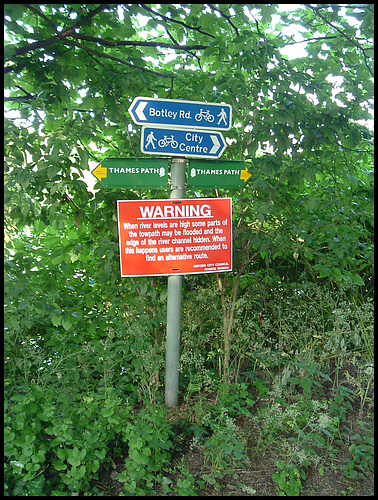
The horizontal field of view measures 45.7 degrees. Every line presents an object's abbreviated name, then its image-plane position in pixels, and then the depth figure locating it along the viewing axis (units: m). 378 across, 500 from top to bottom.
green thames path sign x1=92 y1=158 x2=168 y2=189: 3.20
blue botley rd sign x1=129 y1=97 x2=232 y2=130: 3.17
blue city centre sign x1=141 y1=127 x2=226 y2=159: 3.23
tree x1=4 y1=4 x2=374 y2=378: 3.04
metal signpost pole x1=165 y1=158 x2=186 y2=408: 3.36
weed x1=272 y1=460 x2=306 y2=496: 2.60
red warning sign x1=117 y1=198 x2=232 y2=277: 3.26
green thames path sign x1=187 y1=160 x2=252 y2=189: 3.37
